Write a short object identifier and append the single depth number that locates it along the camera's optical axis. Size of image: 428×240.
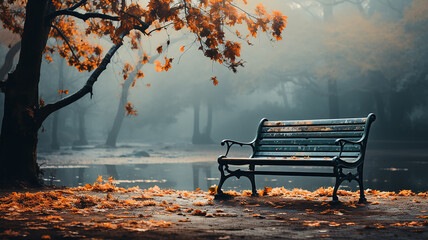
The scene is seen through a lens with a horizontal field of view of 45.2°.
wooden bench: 6.67
